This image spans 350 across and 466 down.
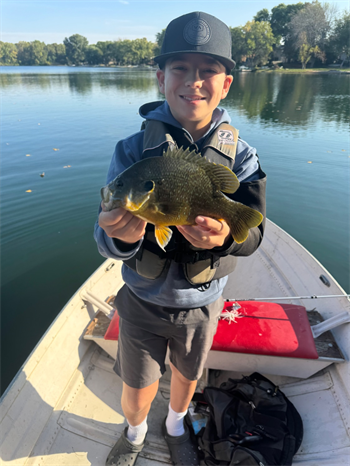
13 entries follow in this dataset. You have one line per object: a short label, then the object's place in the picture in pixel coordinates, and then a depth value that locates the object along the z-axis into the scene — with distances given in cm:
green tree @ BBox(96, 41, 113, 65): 12520
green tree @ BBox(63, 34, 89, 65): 13175
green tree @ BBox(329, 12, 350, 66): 6419
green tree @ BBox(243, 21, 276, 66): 8086
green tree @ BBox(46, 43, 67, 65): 13550
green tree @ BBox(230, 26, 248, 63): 8319
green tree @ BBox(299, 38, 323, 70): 6925
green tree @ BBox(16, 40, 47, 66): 12925
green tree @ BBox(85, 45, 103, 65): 12769
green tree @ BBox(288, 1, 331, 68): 7038
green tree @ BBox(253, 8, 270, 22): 9288
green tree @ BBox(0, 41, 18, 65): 12975
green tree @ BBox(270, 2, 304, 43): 8538
